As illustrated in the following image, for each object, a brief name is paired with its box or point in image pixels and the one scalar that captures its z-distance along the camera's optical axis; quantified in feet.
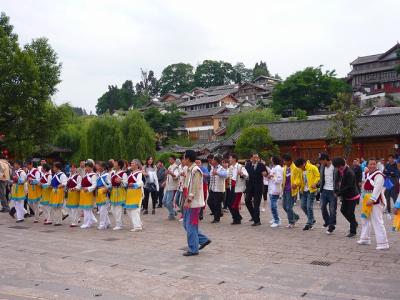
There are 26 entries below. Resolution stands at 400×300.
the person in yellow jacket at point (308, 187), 35.80
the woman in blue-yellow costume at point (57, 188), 41.24
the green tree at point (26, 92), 71.67
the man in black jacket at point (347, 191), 32.04
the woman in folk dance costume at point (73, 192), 40.22
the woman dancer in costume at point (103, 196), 38.86
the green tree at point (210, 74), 307.37
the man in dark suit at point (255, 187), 39.65
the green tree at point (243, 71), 330.59
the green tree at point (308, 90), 164.25
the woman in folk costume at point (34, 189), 42.86
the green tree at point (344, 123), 103.96
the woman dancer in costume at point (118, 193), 37.78
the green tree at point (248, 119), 149.48
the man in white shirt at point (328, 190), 34.37
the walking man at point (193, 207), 27.14
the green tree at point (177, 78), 309.83
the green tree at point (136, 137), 118.32
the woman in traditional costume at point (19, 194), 43.62
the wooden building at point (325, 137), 114.01
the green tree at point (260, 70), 310.86
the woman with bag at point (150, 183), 49.96
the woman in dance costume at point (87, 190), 39.50
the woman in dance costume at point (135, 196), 36.91
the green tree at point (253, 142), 115.44
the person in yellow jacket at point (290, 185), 36.50
